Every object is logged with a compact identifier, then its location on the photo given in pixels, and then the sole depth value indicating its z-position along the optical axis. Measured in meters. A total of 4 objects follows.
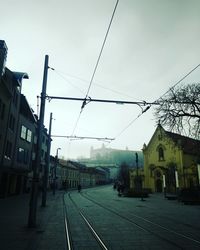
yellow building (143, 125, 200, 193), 50.28
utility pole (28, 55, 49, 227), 11.41
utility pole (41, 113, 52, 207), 21.62
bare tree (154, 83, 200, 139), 24.20
